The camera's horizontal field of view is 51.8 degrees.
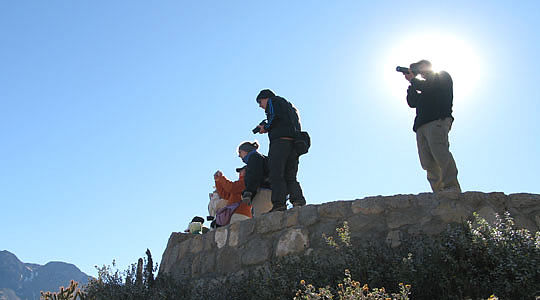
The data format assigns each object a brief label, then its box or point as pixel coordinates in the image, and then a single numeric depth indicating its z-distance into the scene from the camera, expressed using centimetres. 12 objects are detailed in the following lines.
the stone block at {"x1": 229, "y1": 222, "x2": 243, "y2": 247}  630
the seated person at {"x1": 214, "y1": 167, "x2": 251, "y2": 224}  708
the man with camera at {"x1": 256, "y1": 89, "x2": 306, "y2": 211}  664
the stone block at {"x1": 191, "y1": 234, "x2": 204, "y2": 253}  670
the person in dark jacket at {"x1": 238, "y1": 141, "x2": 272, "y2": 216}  687
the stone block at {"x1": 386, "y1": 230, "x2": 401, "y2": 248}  521
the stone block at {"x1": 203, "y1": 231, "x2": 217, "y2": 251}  654
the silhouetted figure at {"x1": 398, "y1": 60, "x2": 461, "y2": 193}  616
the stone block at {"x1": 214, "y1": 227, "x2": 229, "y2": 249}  643
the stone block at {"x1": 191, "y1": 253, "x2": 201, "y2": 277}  651
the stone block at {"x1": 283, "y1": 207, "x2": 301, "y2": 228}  591
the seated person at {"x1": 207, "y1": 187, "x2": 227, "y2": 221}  722
